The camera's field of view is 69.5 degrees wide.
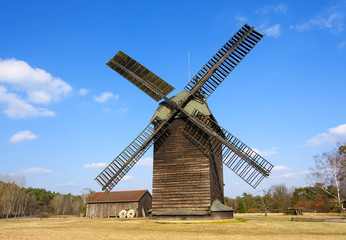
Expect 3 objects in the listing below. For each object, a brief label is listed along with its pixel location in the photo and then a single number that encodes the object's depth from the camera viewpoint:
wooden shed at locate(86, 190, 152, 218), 34.97
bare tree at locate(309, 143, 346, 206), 31.81
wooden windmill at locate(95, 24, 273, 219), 19.06
